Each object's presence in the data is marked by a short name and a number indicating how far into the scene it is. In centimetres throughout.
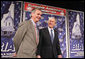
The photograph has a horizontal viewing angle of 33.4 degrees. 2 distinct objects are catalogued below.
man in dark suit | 293
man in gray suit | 229
